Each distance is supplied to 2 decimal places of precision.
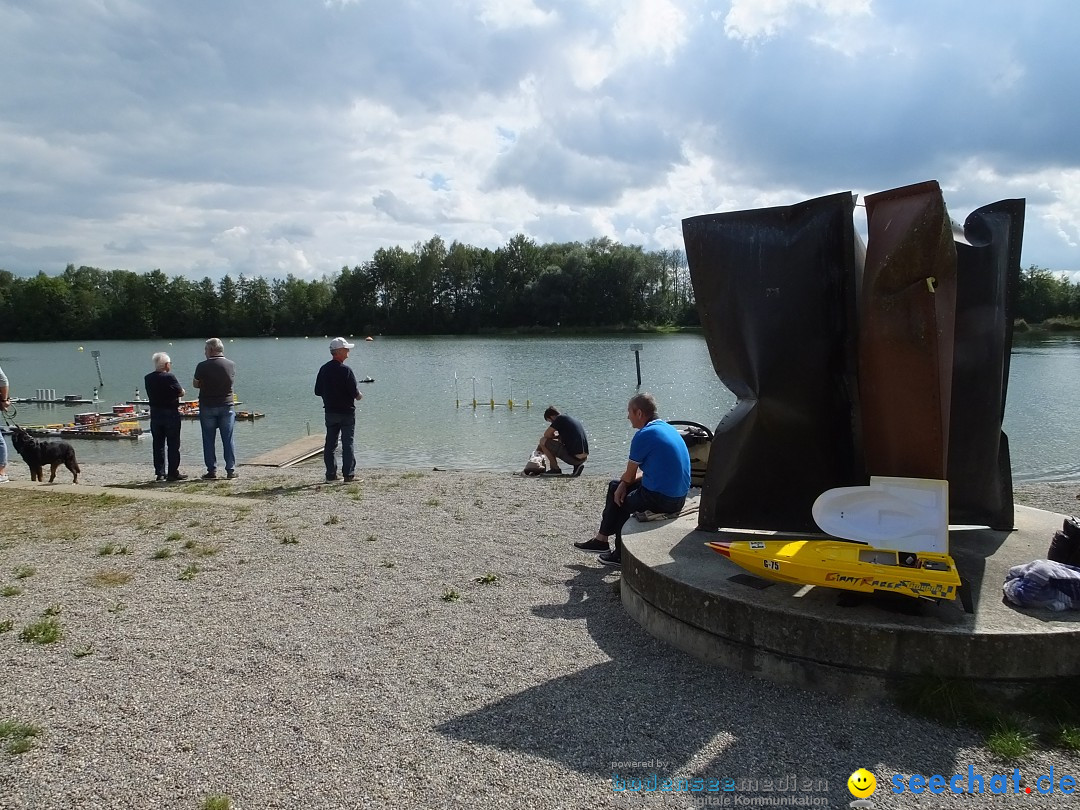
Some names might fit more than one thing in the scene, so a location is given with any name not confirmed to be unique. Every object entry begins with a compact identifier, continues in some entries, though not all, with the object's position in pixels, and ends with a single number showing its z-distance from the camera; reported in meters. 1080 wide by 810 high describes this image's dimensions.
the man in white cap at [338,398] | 11.68
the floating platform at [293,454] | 15.85
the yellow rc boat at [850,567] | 4.20
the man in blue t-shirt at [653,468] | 6.49
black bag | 4.84
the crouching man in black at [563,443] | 14.35
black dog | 12.60
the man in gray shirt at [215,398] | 11.77
